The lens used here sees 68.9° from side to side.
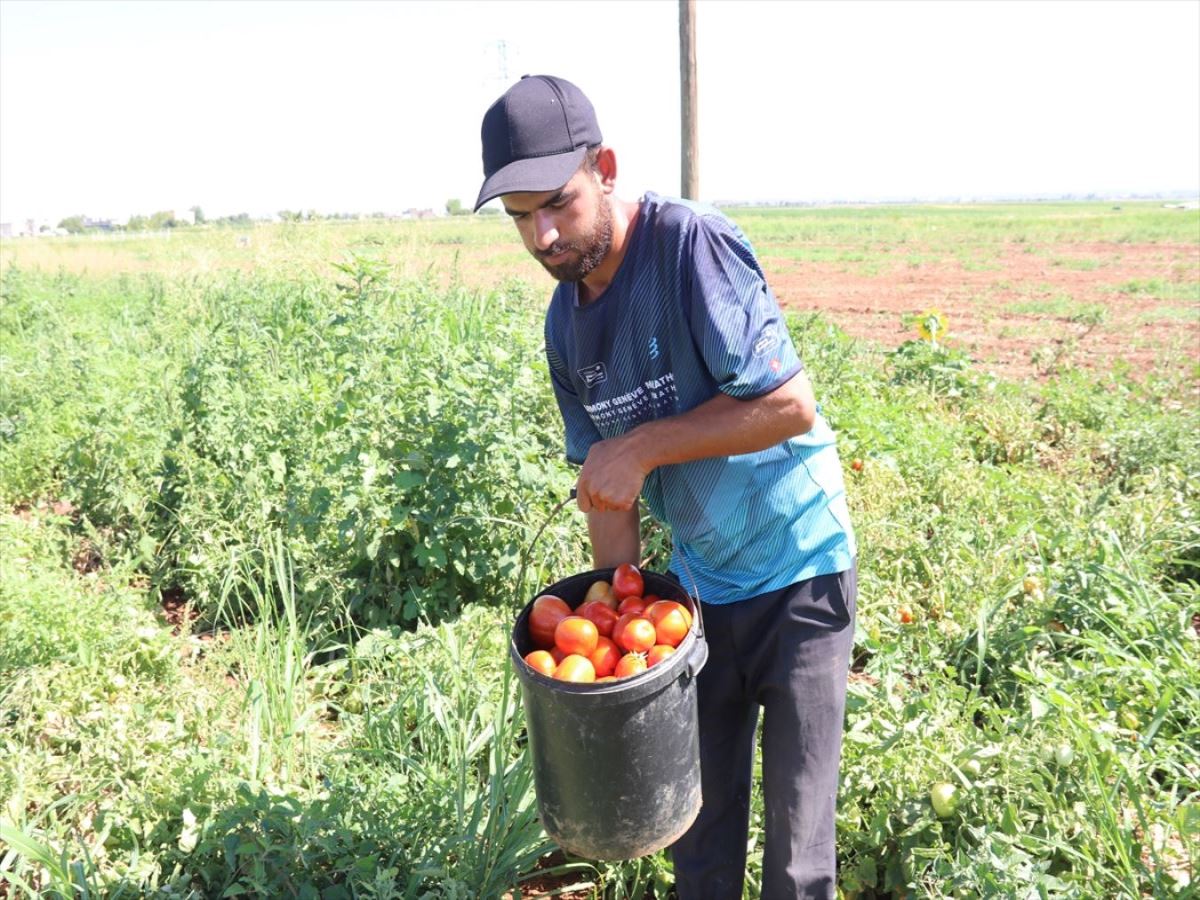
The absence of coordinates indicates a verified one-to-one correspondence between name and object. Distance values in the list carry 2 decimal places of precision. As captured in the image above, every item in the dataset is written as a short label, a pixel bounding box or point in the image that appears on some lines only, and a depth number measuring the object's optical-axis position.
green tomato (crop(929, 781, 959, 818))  2.25
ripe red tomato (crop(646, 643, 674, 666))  1.70
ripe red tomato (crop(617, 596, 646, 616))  1.79
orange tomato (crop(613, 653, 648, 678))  1.65
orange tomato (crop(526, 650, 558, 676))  1.67
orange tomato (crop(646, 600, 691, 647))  1.74
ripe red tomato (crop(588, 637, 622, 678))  1.70
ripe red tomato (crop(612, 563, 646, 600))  1.90
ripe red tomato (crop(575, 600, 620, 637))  1.78
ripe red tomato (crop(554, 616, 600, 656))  1.70
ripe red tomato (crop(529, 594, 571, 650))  1.82
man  1.73
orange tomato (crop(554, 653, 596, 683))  1.62
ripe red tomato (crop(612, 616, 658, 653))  1.69
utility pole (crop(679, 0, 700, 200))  5.35
